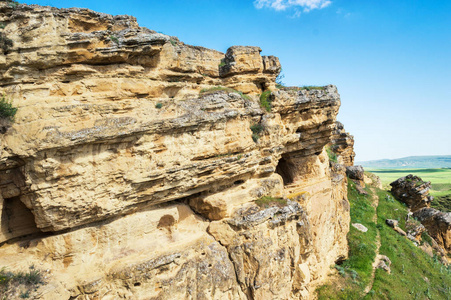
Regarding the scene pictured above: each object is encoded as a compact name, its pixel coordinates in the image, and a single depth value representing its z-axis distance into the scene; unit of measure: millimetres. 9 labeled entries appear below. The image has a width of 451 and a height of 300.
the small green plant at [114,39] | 10665
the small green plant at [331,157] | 28758
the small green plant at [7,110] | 8454
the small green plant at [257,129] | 13930
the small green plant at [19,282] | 7930
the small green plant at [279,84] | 17759
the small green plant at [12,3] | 9273
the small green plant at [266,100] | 15113
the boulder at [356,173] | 32406
